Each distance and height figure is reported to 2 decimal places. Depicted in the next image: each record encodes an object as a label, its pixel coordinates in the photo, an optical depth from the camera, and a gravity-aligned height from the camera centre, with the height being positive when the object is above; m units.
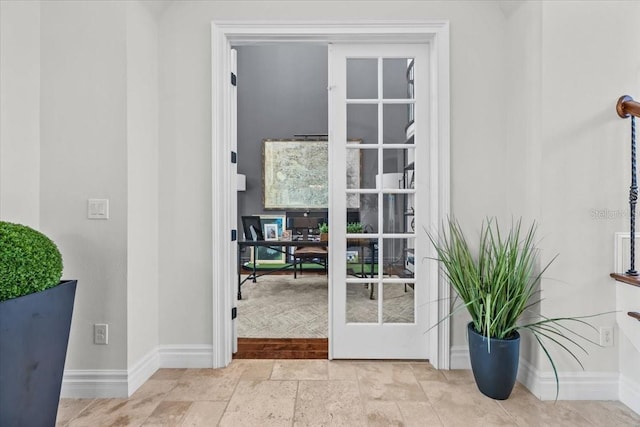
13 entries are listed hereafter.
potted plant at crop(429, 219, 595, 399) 1.95 -0.57
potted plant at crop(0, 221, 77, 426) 1.37 -0.48
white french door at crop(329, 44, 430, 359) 2.51 +0.05
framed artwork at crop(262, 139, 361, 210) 6.17 +0.64
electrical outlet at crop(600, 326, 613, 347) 2.02 -0.71
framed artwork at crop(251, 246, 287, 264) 6.20 -0.80
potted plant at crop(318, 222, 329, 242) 4.49 -0.27
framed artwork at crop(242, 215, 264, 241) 4.96 -0.26
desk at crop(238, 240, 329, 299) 4.45 -0.41
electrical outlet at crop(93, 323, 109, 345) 2.07 -0.72
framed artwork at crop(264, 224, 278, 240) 6.14 -0.35
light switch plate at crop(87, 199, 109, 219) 2.07 +0.01
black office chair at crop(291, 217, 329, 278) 4.93 -0.34
